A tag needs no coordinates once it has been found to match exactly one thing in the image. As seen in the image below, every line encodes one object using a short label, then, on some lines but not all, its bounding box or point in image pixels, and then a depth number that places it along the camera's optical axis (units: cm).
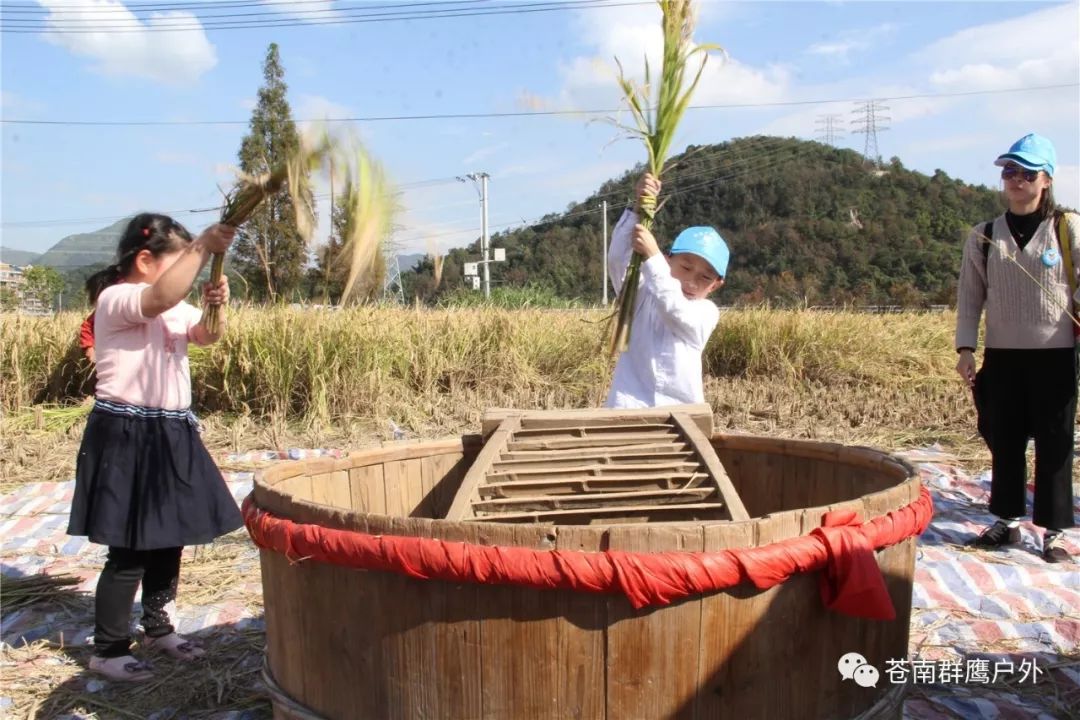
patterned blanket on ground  271
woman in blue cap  368
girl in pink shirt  277
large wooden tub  169
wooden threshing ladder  217
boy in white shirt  302
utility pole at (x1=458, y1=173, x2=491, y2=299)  1418
